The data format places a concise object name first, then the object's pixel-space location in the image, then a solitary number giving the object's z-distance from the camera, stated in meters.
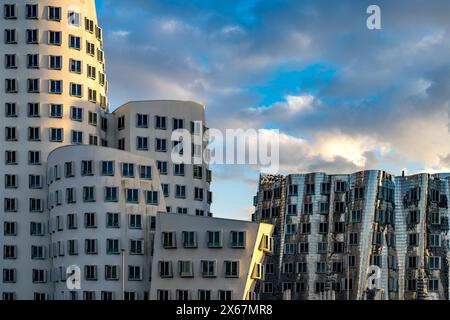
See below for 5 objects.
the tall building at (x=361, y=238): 174.38
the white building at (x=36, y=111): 139.75
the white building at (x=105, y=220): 130.00
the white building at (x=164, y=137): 144.38
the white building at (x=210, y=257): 128.12
